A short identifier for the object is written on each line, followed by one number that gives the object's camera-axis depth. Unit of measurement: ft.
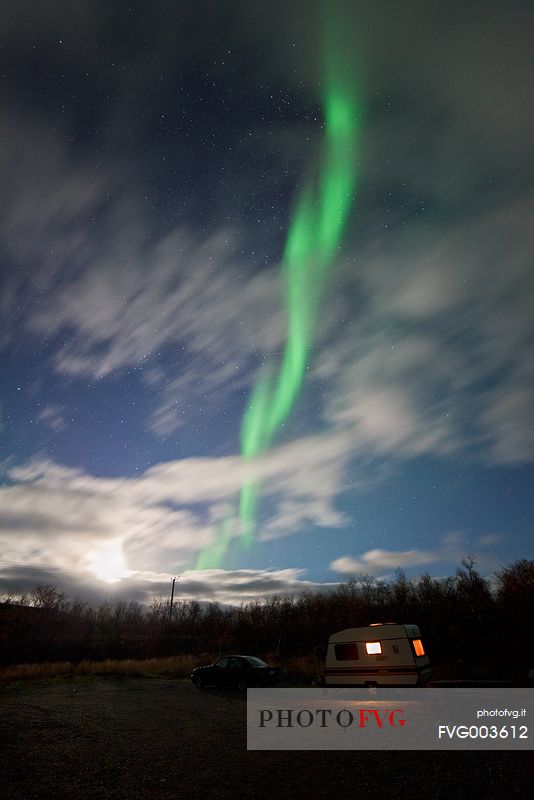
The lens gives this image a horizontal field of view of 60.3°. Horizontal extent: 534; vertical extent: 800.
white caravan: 53.57
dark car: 65.57
